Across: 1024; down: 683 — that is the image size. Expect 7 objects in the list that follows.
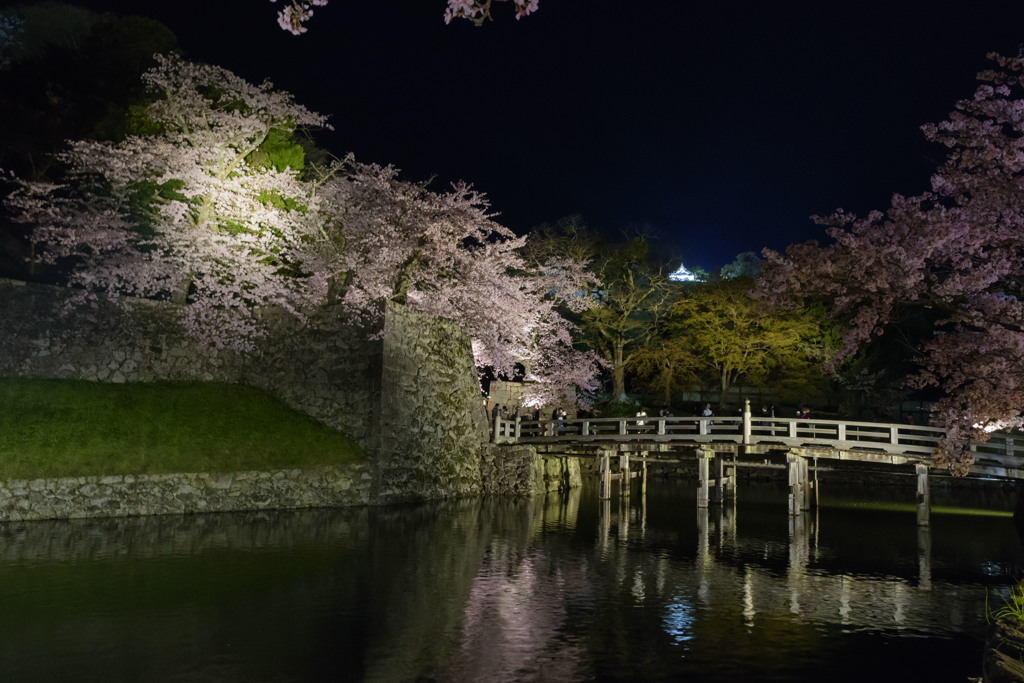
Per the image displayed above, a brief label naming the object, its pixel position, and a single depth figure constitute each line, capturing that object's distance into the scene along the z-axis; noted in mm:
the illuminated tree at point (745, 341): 42938
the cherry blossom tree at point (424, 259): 28156
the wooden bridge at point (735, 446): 23625
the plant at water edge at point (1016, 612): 8156
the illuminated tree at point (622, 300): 44188
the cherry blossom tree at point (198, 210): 25859
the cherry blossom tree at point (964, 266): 19422
